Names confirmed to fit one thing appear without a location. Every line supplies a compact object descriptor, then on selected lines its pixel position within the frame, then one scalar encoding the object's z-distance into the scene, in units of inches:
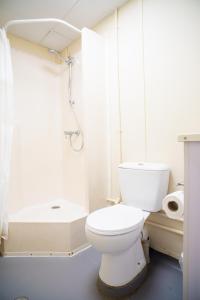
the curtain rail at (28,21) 61.7
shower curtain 60.1
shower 83.4
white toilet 42.7
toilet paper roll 44.4
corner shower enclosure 62.7
